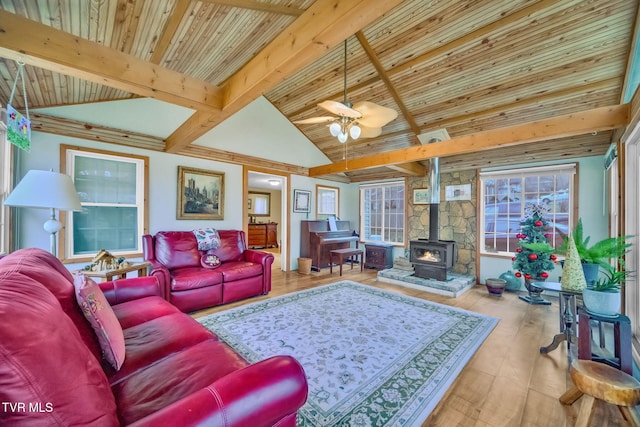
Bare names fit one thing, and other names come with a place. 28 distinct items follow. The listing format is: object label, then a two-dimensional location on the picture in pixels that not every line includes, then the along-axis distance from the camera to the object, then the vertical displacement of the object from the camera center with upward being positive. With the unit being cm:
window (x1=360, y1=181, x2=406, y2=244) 618 +2
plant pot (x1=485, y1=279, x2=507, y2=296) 408 -120
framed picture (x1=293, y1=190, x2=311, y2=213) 570 +28
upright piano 551 -64
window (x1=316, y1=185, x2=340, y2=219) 630 +29
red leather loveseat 312 -81
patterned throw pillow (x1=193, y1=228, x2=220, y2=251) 380 -41
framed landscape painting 403 +31
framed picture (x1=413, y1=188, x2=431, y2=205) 557 +39
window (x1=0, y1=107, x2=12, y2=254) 251 +27
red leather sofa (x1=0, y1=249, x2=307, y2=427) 65 -63
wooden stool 134 -97
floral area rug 167 -129
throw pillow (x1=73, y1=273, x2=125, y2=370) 130 -61
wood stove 454 -85
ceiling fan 243 +102
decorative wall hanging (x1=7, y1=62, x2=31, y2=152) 181 +64
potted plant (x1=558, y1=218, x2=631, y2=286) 189 -30
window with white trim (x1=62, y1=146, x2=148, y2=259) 319 +11
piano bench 529 -90
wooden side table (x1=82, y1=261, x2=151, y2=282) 244 -62
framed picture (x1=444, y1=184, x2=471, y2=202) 504 +44
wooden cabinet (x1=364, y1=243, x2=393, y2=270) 590 -103
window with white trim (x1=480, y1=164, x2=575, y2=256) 416 +24
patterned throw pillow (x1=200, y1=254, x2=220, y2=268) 359 -71
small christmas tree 374 -66
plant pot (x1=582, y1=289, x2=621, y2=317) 173 -62
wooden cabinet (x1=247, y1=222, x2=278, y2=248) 873 -84
